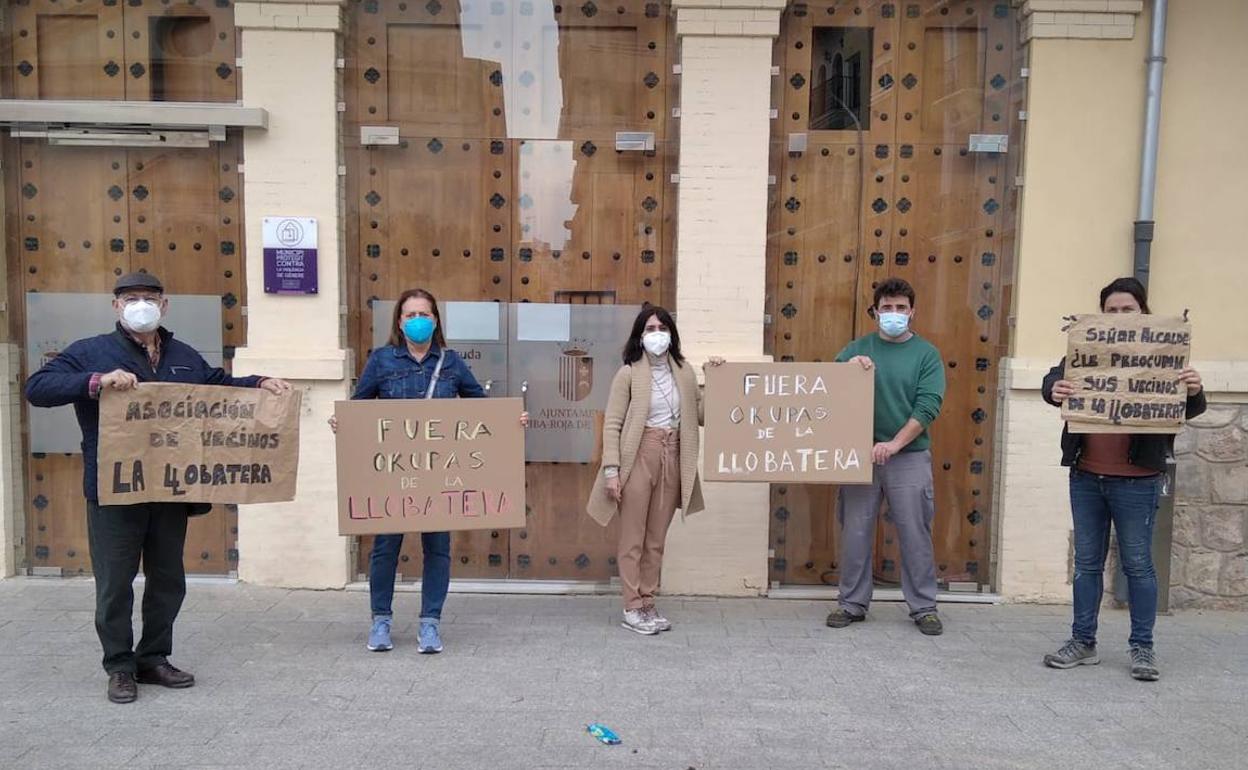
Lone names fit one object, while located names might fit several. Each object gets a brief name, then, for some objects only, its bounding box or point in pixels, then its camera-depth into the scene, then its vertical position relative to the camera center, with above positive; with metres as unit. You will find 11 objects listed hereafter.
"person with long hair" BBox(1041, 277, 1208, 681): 4.66 -1.07
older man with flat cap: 4.17 -1.09
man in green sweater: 5.31 -0.99
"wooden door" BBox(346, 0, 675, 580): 6.25 +0.94
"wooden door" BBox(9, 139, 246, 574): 6.27 +0.46
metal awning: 5.93 +1.10
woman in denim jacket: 4.91 -0.53
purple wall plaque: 6.05 +0.28
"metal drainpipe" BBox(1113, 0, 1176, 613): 5.82 +0.79
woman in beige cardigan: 5.25 -0.92
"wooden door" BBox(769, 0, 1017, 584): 6.21 +0.81
